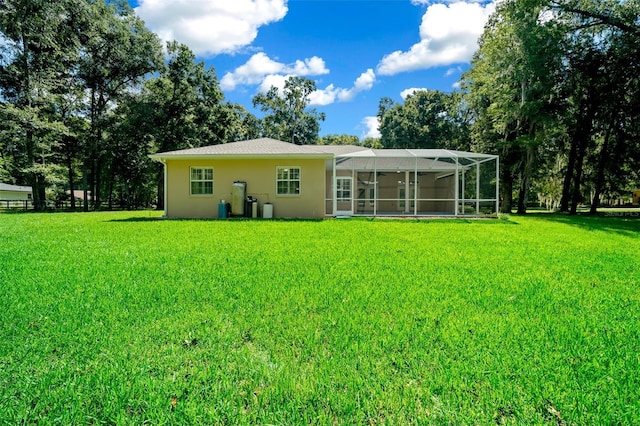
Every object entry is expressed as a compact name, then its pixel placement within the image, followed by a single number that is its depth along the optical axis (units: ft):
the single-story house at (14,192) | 154.49
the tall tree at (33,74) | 68.44
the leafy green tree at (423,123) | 115.03
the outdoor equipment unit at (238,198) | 48.05
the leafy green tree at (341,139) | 185.07
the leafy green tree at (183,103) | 89.25
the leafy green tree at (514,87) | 54.80
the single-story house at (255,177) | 48.21
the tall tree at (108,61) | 82.99
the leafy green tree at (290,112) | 124.57
